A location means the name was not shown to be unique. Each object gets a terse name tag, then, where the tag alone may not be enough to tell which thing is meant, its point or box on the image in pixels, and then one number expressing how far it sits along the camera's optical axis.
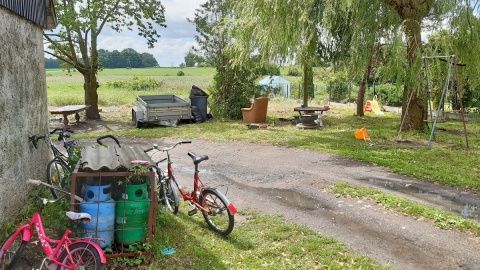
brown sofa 15.34
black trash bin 16.20
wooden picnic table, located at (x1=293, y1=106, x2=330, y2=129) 14.02
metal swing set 9.52
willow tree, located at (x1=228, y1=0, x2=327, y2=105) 11.04
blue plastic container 3.85
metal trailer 14.31
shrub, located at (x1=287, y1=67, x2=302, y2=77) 13.03
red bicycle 4.68
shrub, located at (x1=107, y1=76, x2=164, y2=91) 35.81
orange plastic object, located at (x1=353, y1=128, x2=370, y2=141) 11.34
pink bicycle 3.33
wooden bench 14.26
